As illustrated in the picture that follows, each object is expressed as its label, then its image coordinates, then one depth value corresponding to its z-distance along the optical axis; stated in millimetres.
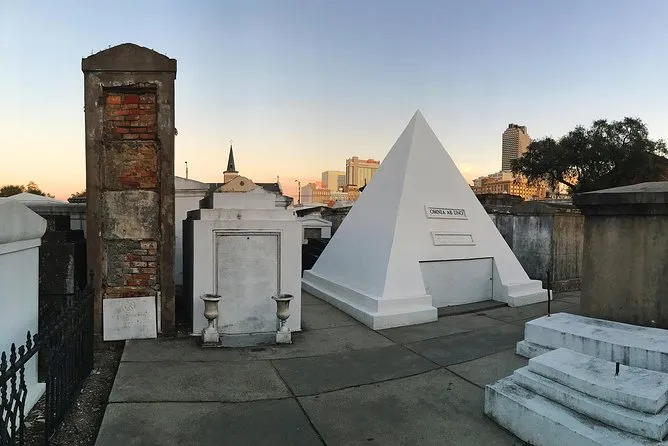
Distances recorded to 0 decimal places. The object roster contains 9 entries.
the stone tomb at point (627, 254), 4867
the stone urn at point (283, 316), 5852
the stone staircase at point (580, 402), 3023
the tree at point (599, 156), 32031
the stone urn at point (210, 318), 5656
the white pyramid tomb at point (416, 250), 7523
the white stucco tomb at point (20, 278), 3309
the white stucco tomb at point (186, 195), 11266
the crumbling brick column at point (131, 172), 5879
